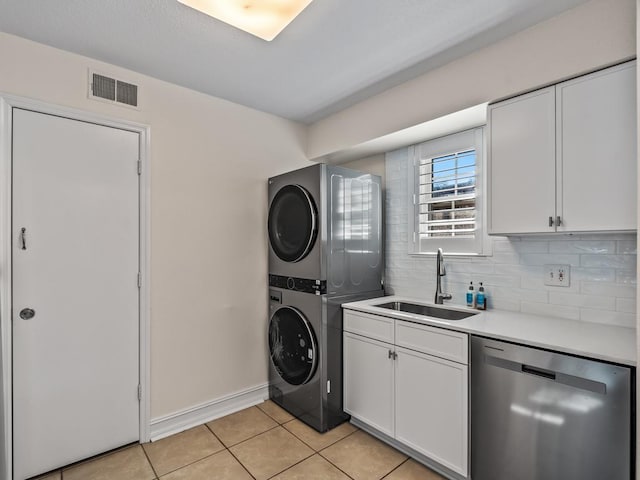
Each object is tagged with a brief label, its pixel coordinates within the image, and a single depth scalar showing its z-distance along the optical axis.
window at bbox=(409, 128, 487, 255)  2.44
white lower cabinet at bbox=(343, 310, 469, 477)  1.86
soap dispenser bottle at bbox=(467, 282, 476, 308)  2.38
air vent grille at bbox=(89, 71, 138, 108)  2.18
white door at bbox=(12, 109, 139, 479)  1.98
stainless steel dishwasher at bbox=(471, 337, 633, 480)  1.37
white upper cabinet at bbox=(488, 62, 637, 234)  1.56
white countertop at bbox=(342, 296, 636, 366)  1.44
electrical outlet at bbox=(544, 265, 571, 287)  2.00
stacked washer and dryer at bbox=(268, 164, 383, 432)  2.48
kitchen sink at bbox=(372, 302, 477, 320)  2.35
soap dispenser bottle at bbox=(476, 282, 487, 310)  2.30
